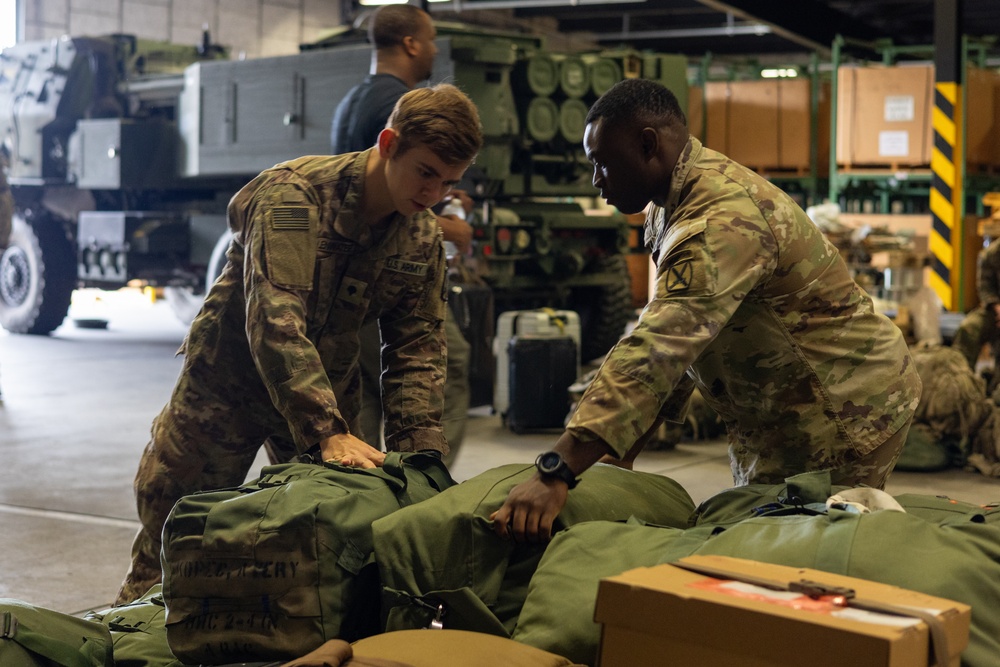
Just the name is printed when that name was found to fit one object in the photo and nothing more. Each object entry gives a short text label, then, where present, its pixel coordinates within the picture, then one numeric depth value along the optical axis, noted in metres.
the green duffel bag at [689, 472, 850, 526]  2.14
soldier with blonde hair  2.64
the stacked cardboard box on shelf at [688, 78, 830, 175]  14.30
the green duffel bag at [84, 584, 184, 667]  2.42
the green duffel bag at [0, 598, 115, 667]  2.21
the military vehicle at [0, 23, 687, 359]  9.12
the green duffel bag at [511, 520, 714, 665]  2.01
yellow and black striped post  11.10
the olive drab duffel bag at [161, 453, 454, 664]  2.16
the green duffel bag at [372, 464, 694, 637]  2.14
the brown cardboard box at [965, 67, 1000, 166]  12.81
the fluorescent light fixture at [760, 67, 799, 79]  24.51
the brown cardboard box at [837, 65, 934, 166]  12.48
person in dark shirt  4.34
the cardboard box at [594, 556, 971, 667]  1.54
